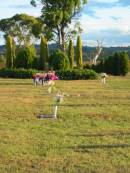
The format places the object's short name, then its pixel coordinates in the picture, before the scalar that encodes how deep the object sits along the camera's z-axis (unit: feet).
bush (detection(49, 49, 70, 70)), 122.11
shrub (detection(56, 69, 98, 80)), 111.75
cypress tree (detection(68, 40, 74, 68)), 137.56
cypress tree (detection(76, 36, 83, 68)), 142.02
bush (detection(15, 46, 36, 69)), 127.44
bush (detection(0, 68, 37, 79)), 114.83
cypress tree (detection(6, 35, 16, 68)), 137.59
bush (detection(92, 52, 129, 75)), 128.22
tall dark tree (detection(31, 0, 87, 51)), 157.69
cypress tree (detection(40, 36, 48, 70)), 130.11
